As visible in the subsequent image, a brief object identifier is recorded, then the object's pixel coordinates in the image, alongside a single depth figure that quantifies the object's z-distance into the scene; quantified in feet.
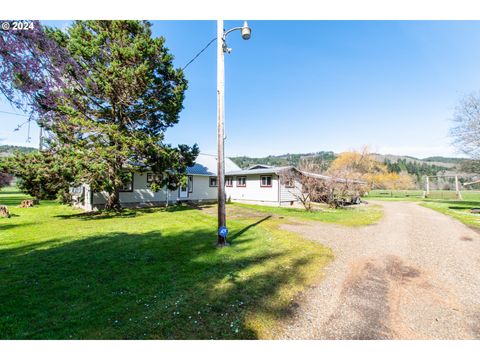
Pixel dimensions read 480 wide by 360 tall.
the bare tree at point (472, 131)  58.65
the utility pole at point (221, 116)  21.57
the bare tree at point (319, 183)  53.21
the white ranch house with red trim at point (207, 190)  55.52
